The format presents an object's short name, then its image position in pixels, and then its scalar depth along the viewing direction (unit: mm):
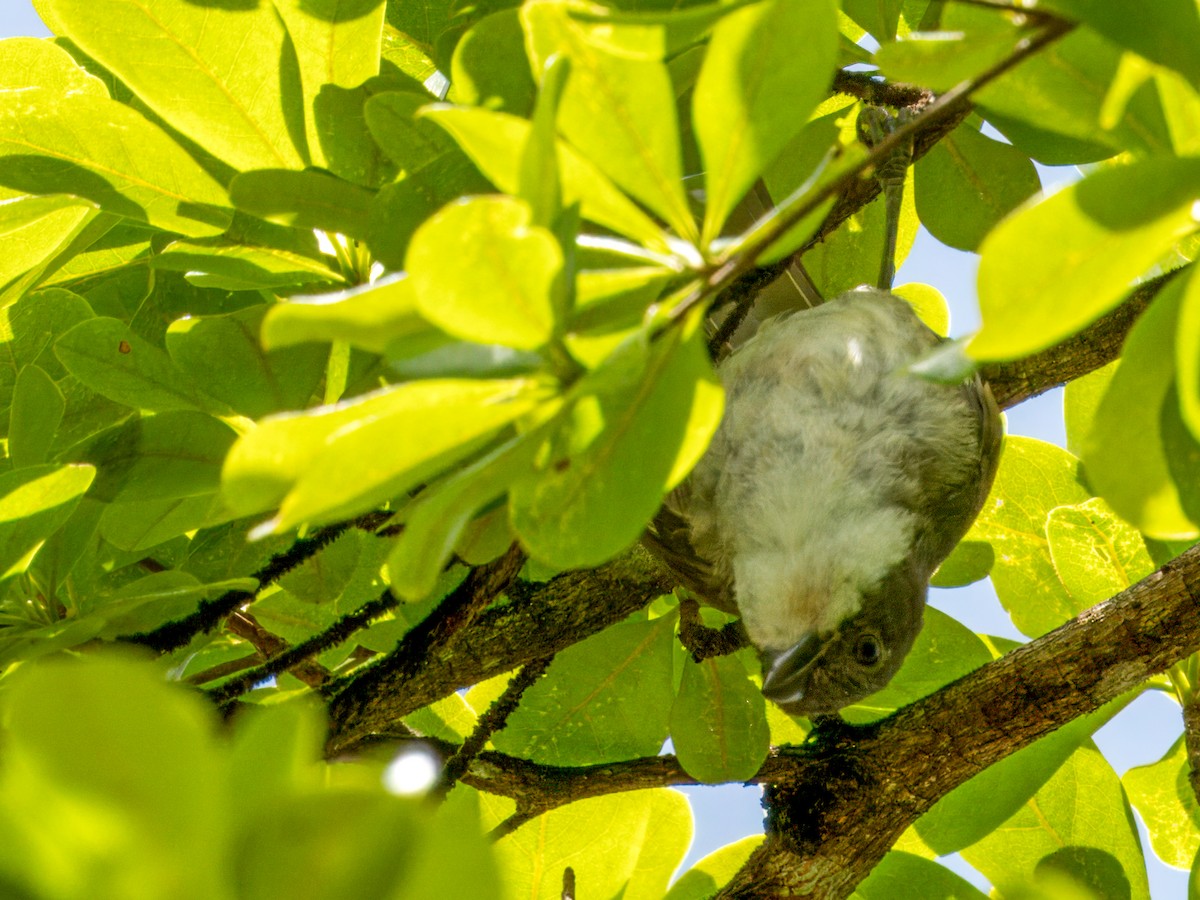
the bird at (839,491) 3536
